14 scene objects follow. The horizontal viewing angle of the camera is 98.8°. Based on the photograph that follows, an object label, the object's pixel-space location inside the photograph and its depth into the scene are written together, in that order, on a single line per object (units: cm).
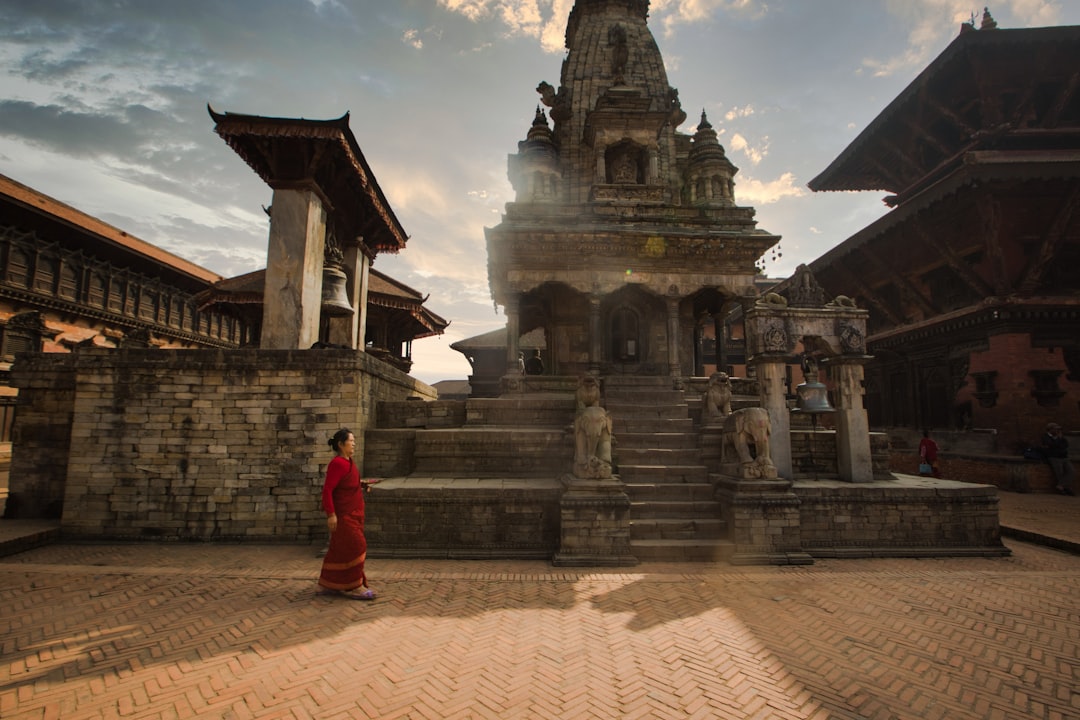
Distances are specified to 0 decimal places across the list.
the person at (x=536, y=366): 1580
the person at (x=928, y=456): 1295
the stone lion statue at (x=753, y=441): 706
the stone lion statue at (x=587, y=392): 777
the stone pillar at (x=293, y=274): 966
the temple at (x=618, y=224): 1422
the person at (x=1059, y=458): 1213
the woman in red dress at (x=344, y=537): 525
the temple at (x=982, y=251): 1347
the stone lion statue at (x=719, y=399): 954
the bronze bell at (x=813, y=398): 1015
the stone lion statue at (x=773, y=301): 853
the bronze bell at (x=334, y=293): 985
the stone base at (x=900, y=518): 724
